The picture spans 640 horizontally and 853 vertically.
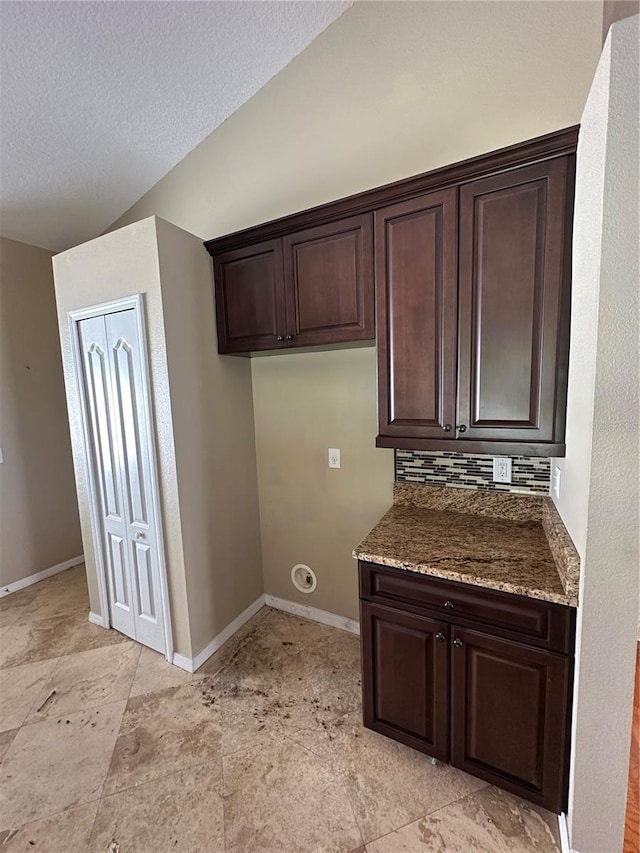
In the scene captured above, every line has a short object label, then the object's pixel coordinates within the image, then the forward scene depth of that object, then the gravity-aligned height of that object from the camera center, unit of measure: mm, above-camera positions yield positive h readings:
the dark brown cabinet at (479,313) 1298 +273
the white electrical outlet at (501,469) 1697 -416
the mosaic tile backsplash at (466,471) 1657 -441
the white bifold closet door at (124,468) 2004 -438
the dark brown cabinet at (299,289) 1675 +506
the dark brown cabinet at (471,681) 1201 -1099
